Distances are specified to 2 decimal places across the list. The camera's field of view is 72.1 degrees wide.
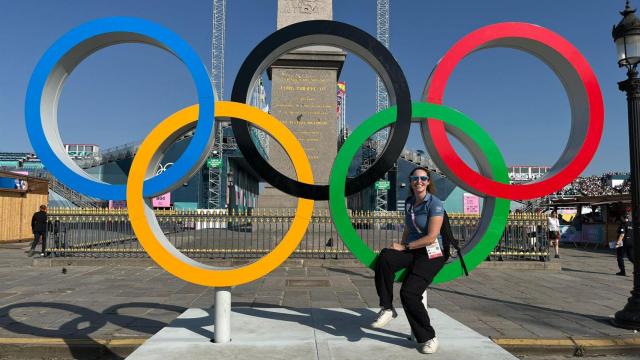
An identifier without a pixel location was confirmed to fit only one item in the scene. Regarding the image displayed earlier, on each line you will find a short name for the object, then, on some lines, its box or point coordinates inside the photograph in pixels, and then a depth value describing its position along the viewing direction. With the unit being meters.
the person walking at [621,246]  13.20
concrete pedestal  4.41
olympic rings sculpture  5.20
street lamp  7.50
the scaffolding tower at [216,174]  47.69
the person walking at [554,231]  17.73
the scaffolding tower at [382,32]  78.09
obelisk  19.94
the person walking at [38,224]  15.81
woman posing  4.46
